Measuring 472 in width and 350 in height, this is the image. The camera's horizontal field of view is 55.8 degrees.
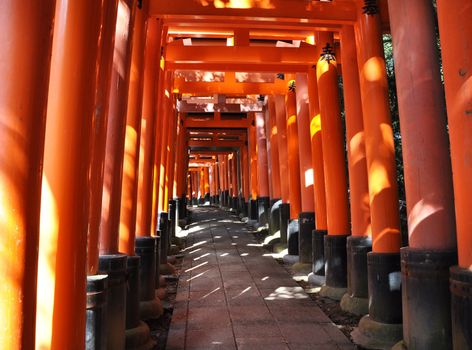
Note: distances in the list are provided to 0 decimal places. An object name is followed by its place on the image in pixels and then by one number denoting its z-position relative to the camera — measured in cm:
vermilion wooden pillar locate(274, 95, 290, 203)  1116
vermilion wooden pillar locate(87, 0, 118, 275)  314
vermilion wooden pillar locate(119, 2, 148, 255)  452
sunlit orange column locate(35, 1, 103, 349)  242
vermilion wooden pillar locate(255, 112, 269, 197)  1505
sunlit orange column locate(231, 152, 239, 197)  2451
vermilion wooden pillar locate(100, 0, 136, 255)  382
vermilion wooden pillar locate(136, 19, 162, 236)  563
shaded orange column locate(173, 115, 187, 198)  1659
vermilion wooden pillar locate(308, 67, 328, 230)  750
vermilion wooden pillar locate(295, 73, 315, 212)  854
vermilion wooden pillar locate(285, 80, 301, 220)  988
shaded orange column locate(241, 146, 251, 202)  1983
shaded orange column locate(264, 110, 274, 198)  1346
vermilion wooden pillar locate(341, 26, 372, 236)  573
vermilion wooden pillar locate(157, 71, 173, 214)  892
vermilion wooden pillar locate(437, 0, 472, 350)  302
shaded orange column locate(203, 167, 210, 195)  4378
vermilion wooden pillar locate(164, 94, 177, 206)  1012
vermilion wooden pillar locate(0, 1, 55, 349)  165
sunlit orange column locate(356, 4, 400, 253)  475
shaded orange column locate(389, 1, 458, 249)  372
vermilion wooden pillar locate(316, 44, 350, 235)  657
